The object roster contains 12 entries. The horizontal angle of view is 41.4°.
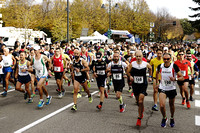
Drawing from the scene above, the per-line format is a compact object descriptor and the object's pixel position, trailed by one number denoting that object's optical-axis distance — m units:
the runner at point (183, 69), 8.75
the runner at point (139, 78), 6.57
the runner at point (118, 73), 7.84
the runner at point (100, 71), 8.48
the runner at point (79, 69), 8.21
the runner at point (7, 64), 10.74
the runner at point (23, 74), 8.97
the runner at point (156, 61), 8.99
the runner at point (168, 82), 6.30
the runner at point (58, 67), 10.01
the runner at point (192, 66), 9.43
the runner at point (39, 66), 8.55
